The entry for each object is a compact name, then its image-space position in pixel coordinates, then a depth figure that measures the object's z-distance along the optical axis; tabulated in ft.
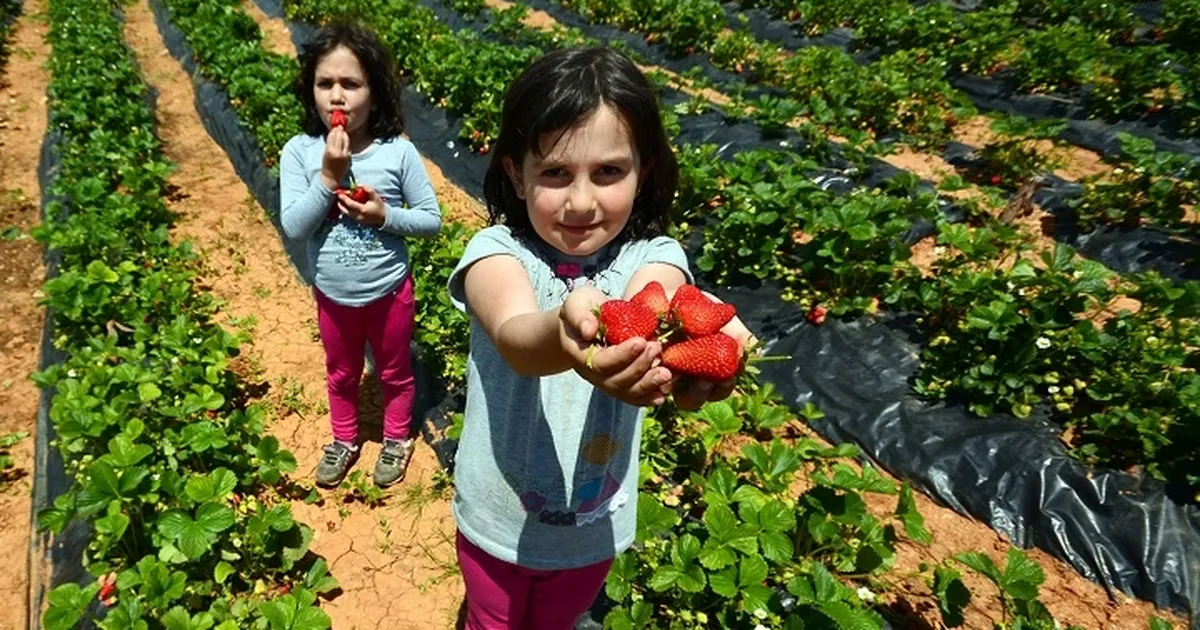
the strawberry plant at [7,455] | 11.81
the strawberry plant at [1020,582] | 7.22
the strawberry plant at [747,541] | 7.32
